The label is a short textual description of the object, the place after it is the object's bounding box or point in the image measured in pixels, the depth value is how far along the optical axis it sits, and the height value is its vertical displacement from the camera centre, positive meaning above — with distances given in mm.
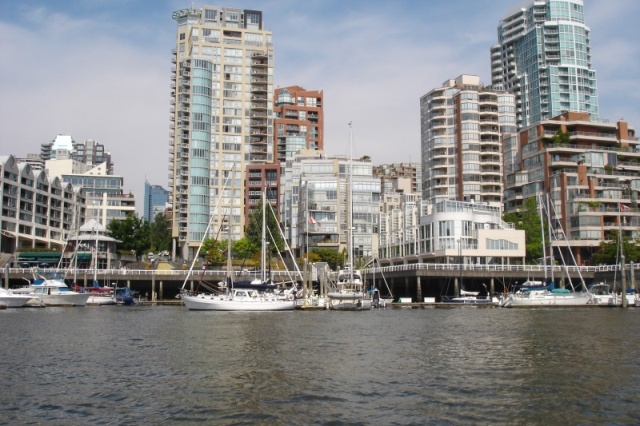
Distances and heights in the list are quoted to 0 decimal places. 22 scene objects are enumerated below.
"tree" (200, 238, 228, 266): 139438 +5162
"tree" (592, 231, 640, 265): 119812 +3859
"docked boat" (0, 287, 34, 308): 93812 -2945
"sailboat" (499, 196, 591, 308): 94688 -3226
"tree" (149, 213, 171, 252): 179512 +9770
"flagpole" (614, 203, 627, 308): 93456 -2708
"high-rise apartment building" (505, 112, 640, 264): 136375 +20625
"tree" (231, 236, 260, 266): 143625 +5836
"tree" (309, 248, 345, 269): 135375 +3658
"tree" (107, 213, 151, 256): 149125 +9385
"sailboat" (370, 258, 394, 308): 96562 -3518
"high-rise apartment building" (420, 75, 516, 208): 169375 +32651
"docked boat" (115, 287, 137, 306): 106625 -3143
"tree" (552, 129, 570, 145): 149250 +29362
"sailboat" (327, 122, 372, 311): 86875 -2658
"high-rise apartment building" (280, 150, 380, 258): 146125 +14433
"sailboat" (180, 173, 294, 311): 84250 -3025
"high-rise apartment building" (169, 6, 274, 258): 170750 +40087
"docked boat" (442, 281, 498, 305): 99875 -3585
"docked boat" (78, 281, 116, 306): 104250 -2677
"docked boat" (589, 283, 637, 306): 95812 -3385
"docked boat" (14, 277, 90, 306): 98250 -2401
